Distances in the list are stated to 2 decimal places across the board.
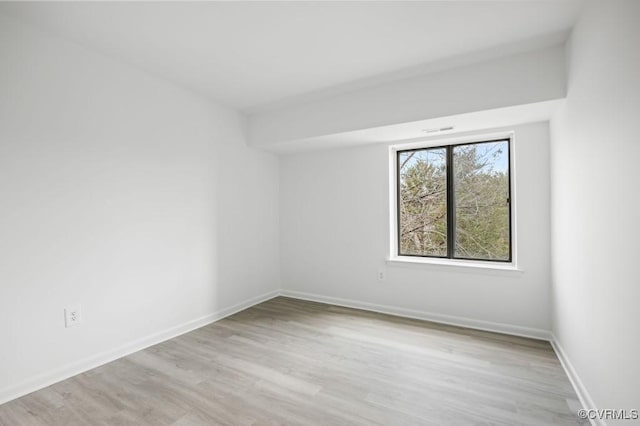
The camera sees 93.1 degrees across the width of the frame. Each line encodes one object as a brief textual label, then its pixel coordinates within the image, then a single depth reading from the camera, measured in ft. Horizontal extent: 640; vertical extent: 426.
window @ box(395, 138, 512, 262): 10.60
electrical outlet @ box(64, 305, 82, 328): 7.29
